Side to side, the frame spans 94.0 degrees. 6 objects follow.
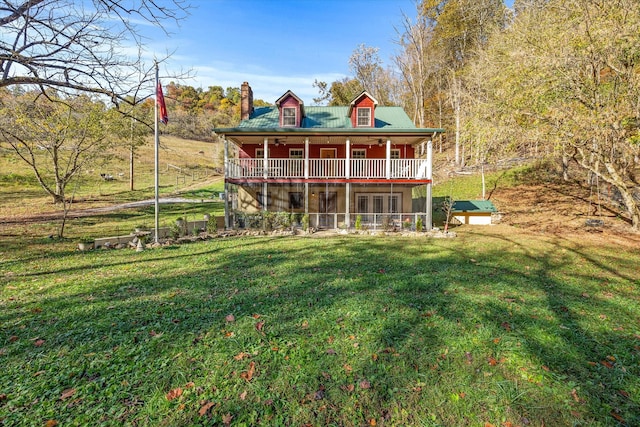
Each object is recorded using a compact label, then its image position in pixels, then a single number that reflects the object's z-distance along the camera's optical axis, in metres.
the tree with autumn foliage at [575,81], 10.68
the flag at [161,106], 9.75
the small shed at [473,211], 16.77
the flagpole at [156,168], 9.82
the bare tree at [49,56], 5.14
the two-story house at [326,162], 15.23
